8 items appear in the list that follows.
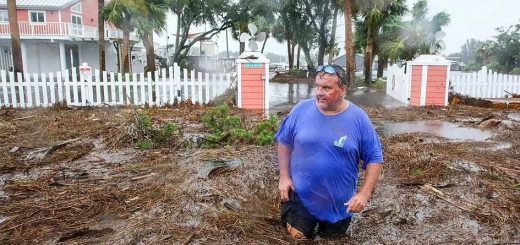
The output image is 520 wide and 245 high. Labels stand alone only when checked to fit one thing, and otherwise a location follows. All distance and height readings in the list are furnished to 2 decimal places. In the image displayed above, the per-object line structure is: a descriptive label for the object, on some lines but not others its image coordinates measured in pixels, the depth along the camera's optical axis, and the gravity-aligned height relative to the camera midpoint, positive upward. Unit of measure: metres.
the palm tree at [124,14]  14.91 +2.16
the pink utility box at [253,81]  10.80 -0.34
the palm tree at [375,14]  18.78 +2.77
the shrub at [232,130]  6.08 -1.02
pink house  28.50 +2.54
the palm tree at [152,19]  16.44 +2.22
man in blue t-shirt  2.66 -0.62
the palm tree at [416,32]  20.27 +1.90
